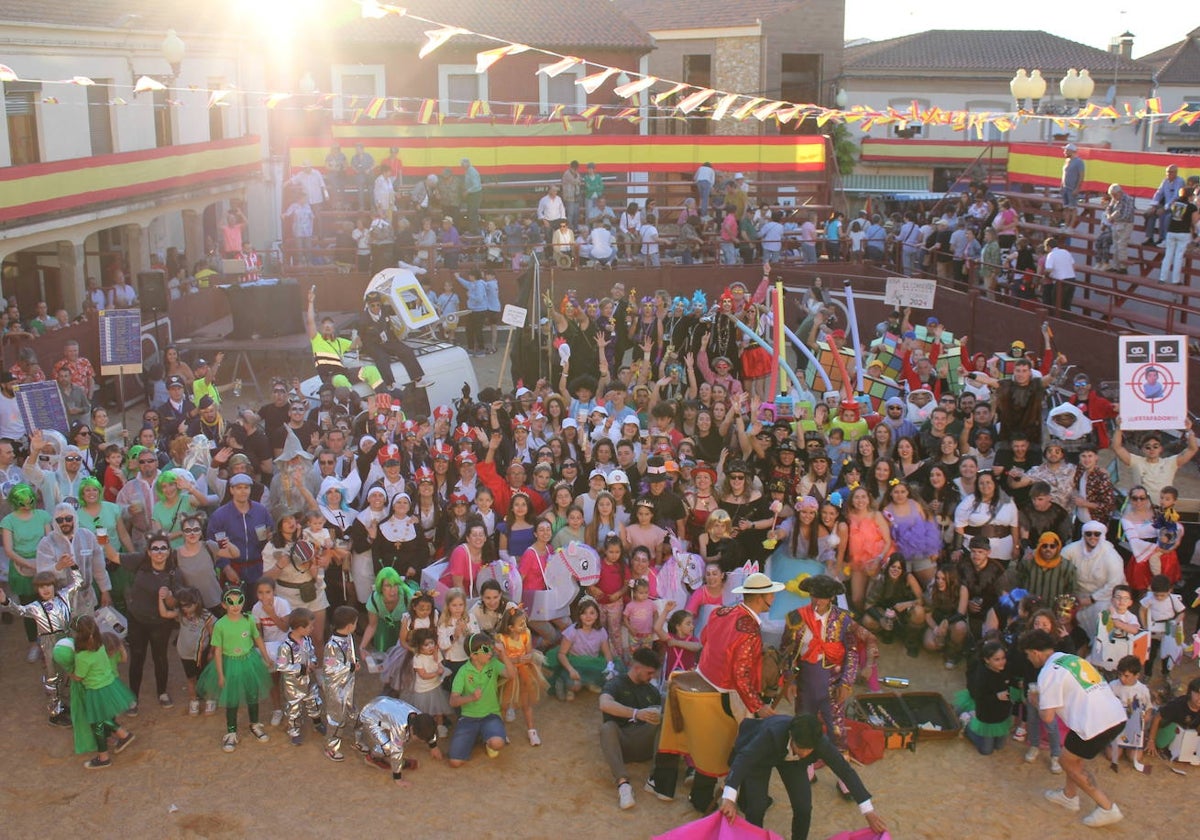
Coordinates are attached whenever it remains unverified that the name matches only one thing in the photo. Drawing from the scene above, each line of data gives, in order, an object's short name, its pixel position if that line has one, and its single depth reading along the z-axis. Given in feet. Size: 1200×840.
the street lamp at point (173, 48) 67.21
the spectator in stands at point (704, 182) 83.76
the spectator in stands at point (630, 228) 78.43
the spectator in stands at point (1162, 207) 60.39
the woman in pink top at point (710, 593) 31.83
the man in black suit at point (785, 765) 23.71
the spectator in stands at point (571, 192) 80.64
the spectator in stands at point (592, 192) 81.71
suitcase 29.45
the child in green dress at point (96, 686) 28.53
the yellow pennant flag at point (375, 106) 57.93
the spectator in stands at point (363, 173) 79.00
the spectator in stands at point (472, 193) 79.15
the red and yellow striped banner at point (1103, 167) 70.59
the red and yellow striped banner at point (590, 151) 84.69
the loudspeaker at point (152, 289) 54.75
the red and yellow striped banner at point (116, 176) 63.93
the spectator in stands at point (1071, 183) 70.44
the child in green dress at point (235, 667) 29.27
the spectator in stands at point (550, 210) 78.33
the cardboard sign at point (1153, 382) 36.78
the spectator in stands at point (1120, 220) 60.13
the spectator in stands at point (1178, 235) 57.06
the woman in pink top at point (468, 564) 32.14
